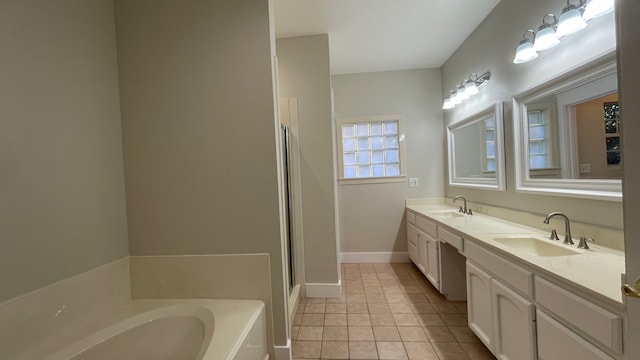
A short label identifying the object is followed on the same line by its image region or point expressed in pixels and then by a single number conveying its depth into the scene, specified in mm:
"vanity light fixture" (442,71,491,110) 2488
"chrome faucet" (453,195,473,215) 2742
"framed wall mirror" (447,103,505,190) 2287
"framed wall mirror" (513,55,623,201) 1378
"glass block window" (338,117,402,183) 3641
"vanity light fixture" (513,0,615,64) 1282
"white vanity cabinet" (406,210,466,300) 2422
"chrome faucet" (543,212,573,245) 1501
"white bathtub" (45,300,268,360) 1150
